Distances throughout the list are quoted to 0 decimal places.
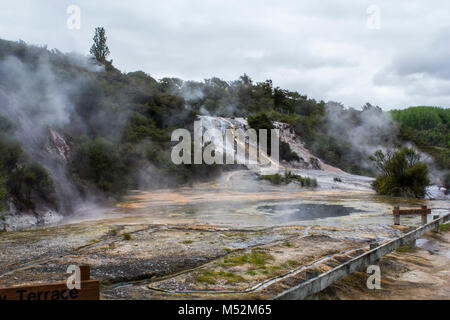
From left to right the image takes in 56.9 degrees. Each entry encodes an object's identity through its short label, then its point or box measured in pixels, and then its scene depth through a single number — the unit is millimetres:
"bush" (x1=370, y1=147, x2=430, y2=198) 24344
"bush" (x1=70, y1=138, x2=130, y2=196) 21453
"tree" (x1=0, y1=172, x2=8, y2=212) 11578
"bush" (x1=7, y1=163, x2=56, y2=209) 14262
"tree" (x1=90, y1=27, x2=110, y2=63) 64438
